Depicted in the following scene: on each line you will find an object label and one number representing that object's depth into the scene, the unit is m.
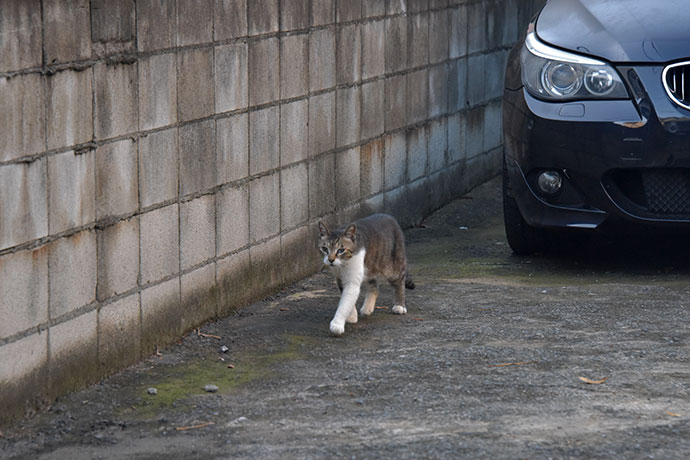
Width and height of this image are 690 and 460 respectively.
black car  12.04
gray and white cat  10.91
